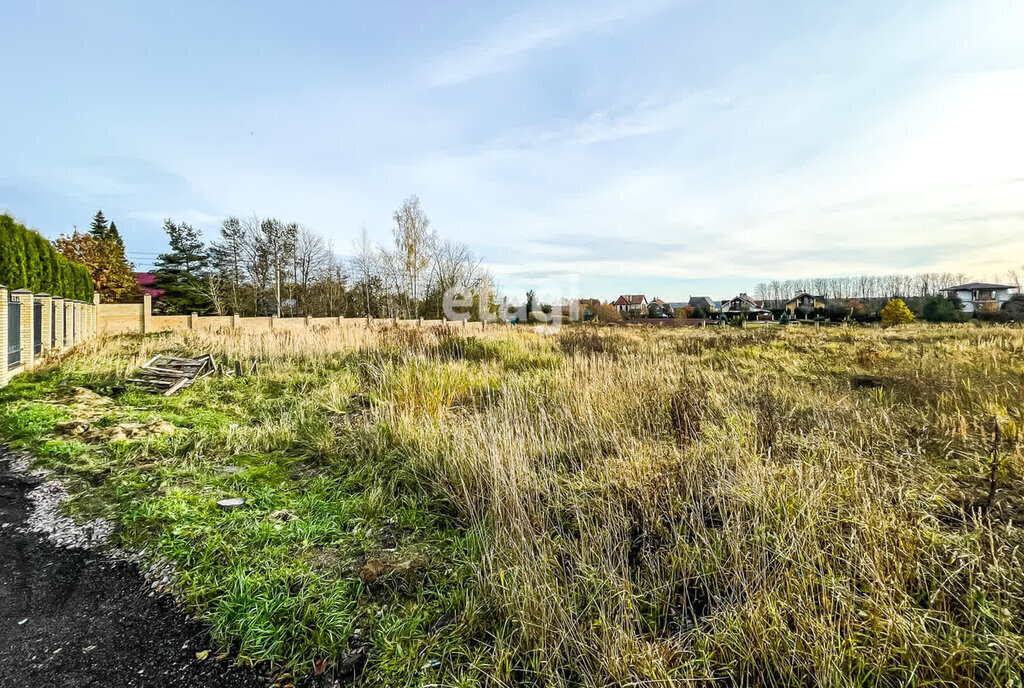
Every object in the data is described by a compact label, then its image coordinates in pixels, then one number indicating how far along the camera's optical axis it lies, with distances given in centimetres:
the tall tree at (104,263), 2408
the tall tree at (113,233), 3812
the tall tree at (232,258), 2955
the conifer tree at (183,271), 3006
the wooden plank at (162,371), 794
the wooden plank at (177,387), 731
